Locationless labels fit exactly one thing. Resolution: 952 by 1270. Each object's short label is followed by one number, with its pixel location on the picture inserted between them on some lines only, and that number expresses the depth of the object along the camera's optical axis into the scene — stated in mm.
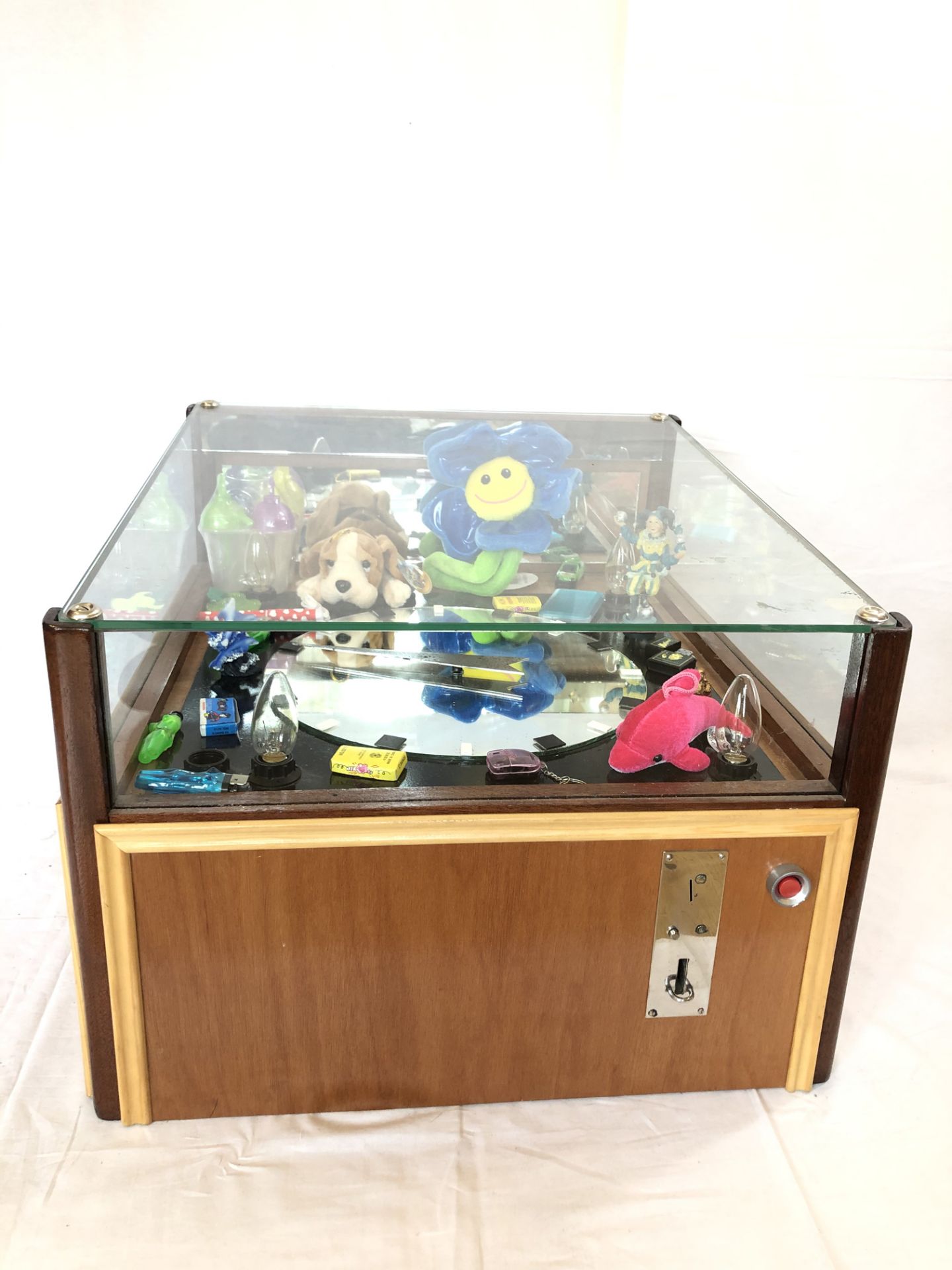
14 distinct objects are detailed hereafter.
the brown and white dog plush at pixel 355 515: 1343
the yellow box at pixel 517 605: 1146
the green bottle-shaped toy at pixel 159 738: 1231
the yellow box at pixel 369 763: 1211
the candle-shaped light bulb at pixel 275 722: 1224
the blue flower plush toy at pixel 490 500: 1262
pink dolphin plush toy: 1244
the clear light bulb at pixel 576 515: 1401
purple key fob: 1208
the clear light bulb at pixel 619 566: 1248
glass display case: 1123
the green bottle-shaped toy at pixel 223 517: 1349
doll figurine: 1274
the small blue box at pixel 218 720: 1299
